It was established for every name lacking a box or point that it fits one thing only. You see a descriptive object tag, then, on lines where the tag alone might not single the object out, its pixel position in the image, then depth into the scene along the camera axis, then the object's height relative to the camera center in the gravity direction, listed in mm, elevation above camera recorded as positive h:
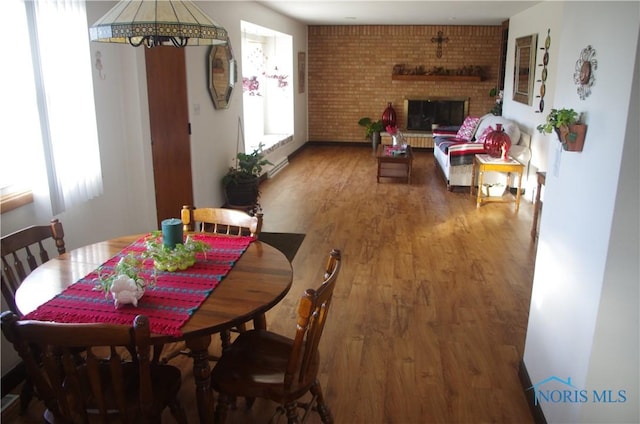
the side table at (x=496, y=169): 5562 -903
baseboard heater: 7116 -1194
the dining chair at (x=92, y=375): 1316 -801
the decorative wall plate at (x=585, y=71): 1800 +44
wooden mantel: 9156 +91
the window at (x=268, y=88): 7441 -81
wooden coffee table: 6578 -1037
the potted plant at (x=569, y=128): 1866 -163
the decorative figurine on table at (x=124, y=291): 1649 -653
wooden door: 3818 -356
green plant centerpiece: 1656 -659
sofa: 6066 -826
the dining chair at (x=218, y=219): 2412 -651
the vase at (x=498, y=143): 5770 -657
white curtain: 2568 -84
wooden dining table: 1608 -709
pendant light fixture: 1619 +190
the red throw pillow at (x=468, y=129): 7496 -655
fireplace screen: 9461 -526
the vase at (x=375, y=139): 9210 -997
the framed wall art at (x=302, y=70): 8916 +221
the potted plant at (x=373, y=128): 9266 -802
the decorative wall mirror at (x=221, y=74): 4730 +79
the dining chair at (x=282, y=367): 1651 -988
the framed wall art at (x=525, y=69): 6152 +179
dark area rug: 4182 -1324
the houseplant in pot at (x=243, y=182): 5109 -966
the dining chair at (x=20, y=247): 2014 -659
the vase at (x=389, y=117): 9234 -595
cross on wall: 9211 +754
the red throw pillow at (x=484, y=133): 6247 -612
